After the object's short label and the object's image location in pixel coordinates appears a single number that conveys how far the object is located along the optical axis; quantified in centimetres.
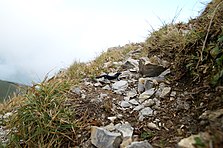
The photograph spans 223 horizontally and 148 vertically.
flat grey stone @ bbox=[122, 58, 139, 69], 229
